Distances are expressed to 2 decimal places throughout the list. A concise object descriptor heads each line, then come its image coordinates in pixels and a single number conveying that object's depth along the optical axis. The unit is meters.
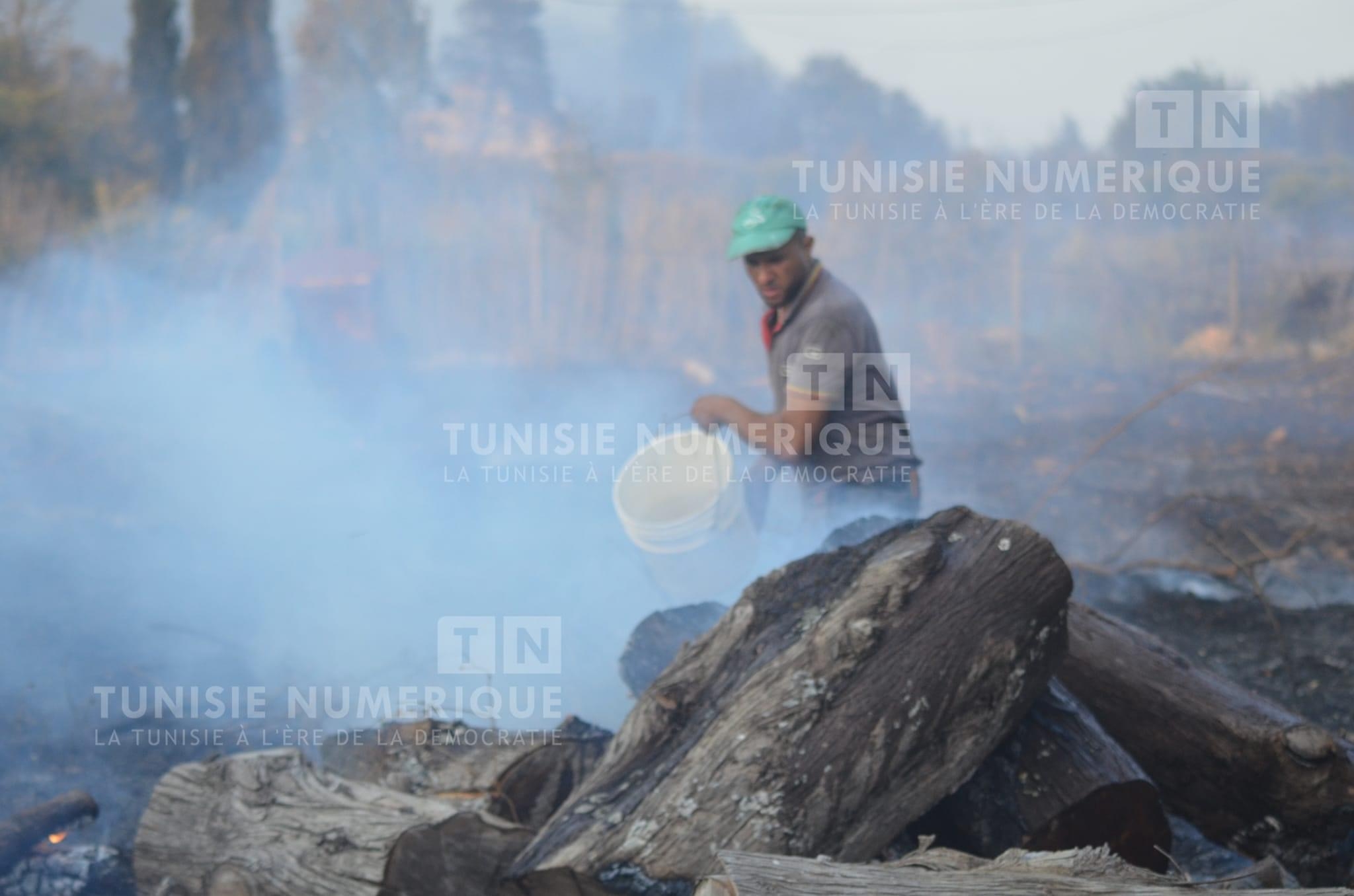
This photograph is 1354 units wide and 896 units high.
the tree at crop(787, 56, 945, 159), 31.61
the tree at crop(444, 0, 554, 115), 30.81
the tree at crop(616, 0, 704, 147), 40.50
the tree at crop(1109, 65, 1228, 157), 21.00
